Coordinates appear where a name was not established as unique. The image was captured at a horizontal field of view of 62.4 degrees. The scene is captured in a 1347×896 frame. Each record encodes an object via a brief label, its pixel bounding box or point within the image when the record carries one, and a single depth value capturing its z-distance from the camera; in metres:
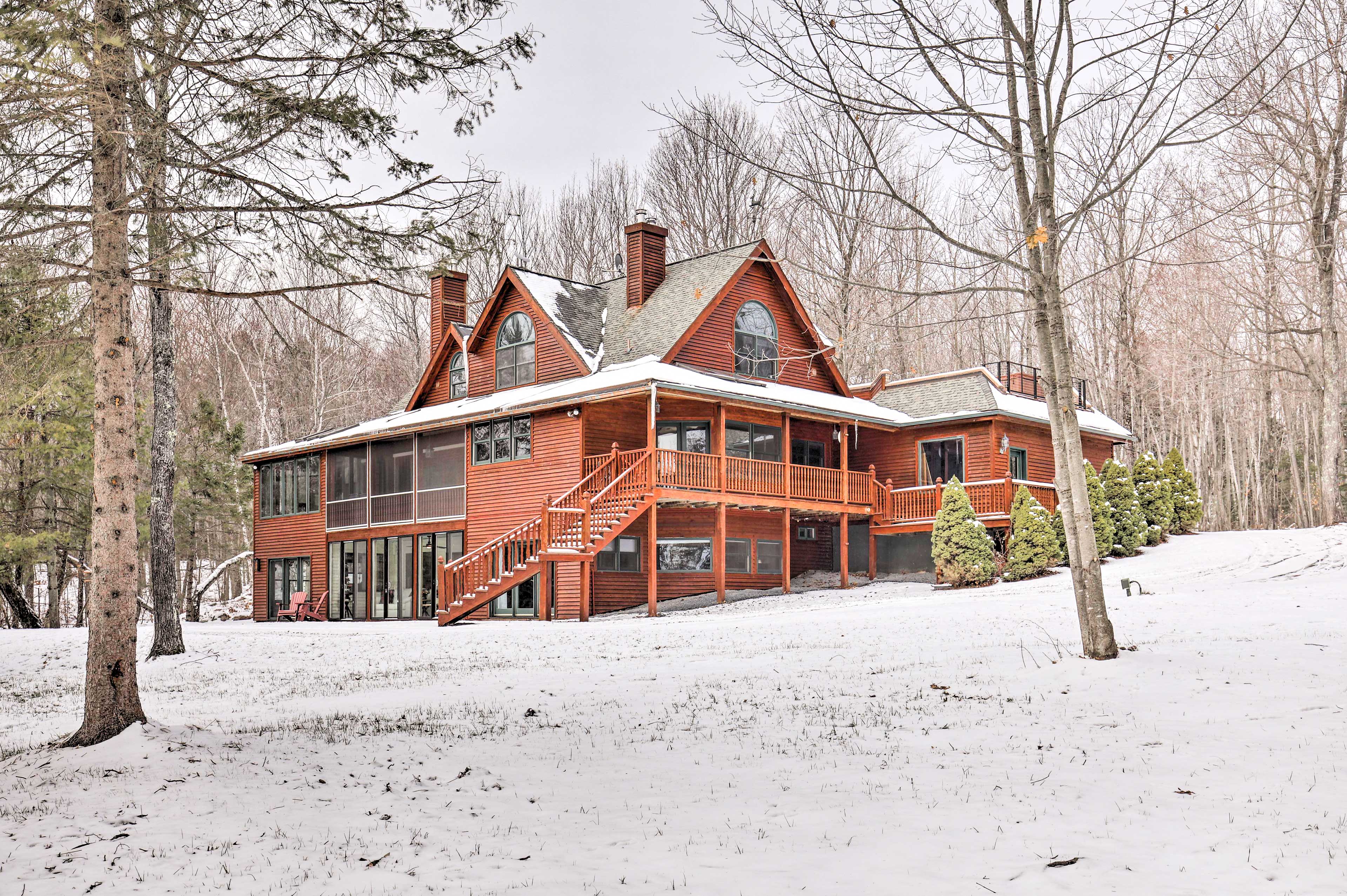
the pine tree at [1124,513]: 27.70
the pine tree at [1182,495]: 31.28
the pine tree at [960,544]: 24.94
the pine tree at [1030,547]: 25.00
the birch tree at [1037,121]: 10.29
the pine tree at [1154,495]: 29.73
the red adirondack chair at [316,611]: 29.66
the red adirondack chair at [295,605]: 29.33
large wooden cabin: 23.92
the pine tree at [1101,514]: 26.61
